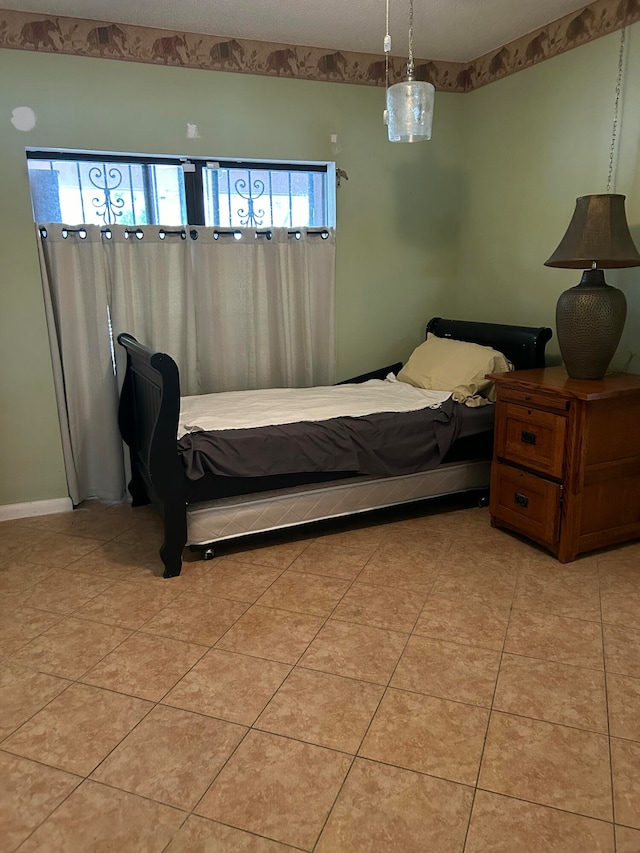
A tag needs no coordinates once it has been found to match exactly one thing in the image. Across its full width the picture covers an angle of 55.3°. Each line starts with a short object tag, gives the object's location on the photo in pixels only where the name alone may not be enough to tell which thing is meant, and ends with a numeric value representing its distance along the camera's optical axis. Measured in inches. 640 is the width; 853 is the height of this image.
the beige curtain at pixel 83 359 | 127.2
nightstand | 102.2
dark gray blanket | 104.9
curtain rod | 126.5
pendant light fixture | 102.8
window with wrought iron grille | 128.8
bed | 101.1
